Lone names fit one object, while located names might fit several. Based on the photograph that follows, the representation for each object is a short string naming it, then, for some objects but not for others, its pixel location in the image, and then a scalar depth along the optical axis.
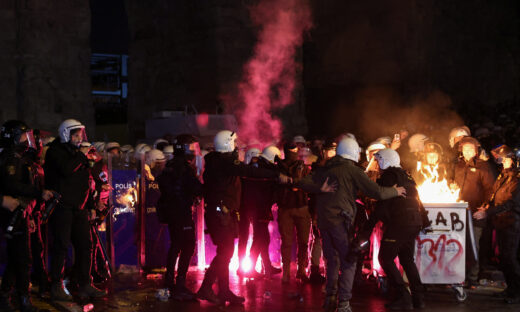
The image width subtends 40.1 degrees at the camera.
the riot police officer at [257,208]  10.44
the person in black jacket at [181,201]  9.30
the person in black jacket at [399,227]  8.55
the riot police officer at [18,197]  8.33
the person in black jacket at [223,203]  8.82
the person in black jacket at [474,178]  10.15
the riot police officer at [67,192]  8.78
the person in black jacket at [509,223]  9.02
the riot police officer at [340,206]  8.22
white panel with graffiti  9.31
